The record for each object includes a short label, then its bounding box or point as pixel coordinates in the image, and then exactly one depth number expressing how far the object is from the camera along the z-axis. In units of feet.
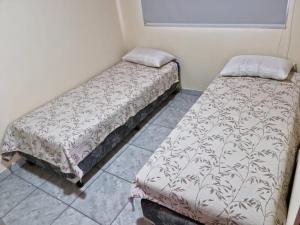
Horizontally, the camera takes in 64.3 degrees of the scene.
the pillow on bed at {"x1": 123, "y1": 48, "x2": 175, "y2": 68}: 8.82
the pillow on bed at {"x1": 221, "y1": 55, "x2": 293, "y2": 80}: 6.71
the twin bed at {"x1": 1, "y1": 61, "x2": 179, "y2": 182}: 5.96
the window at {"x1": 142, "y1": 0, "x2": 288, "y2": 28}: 6.87
